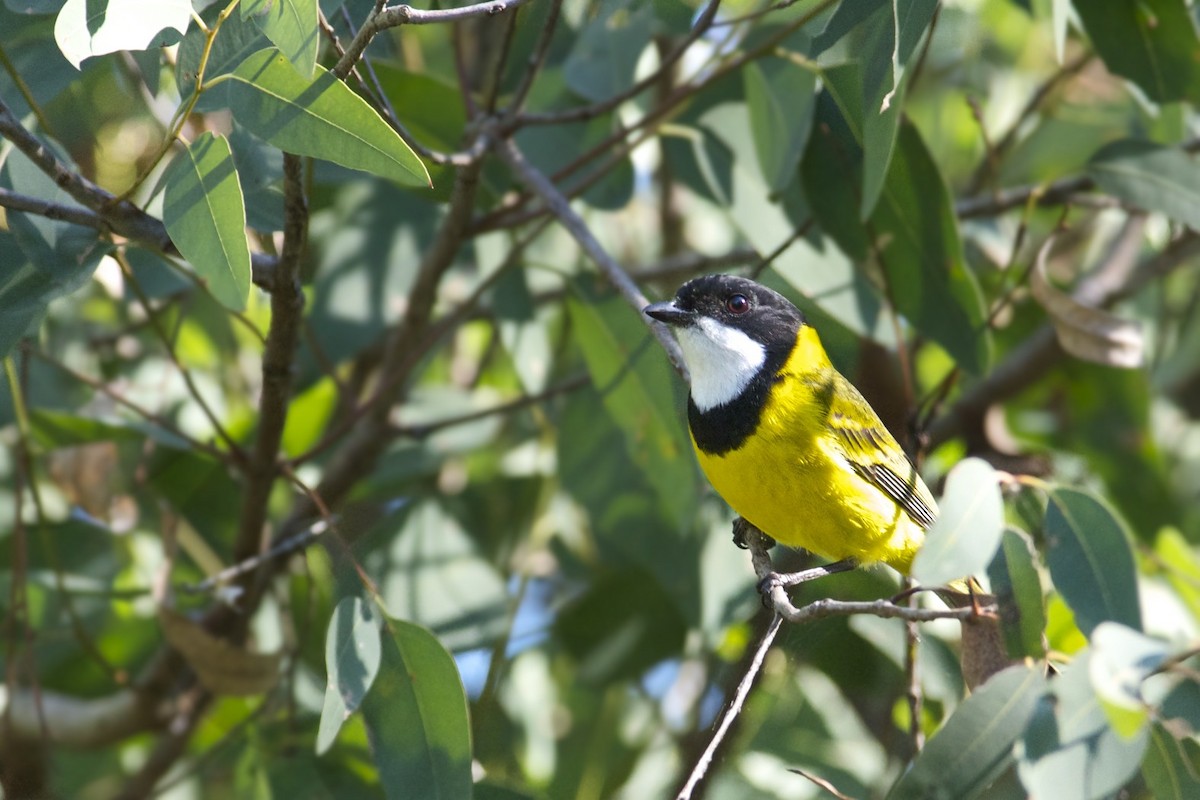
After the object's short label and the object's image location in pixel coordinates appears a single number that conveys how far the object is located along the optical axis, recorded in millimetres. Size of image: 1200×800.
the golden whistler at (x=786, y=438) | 6293
